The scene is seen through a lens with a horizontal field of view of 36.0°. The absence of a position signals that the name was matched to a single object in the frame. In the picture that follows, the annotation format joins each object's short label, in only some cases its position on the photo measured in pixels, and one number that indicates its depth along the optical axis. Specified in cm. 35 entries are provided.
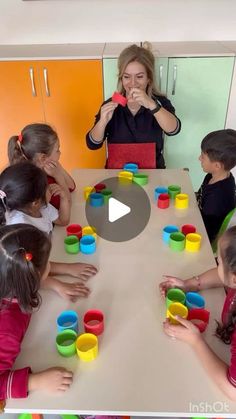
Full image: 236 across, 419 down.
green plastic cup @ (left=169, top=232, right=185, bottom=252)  115
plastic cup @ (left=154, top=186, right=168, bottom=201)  144
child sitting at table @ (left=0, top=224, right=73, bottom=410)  75
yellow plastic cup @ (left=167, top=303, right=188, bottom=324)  88
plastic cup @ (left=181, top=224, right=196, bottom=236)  122
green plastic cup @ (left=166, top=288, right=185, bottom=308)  94
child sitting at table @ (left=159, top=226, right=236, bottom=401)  75
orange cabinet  231
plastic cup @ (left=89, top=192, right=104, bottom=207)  141
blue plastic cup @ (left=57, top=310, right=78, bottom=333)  88
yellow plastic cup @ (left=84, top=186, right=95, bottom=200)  147
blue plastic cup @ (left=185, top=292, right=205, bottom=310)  95
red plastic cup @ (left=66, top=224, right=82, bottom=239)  122
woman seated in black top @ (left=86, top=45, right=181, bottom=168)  174
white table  73
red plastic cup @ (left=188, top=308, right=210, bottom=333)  88
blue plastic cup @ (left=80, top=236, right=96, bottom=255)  116
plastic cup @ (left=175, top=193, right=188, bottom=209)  138
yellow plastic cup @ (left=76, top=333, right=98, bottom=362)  80
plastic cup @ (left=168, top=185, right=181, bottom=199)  144
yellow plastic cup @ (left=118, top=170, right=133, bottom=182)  161
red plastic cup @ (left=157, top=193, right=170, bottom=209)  137
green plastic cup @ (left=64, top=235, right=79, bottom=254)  116
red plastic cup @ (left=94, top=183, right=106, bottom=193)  152
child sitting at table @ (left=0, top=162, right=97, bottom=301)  108
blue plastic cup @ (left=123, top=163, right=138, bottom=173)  169
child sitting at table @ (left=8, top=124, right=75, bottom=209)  142
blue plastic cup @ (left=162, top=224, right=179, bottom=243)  119
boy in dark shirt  150
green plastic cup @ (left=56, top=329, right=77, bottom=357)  82
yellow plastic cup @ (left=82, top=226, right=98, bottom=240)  122
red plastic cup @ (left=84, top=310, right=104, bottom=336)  86
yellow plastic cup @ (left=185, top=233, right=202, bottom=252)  114
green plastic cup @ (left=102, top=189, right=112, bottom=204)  146
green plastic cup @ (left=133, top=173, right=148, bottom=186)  157
